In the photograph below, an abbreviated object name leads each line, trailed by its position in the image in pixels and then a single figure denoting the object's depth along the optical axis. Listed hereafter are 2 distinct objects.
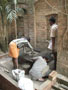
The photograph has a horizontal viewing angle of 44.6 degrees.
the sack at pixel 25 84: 2.05
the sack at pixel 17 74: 2.40
